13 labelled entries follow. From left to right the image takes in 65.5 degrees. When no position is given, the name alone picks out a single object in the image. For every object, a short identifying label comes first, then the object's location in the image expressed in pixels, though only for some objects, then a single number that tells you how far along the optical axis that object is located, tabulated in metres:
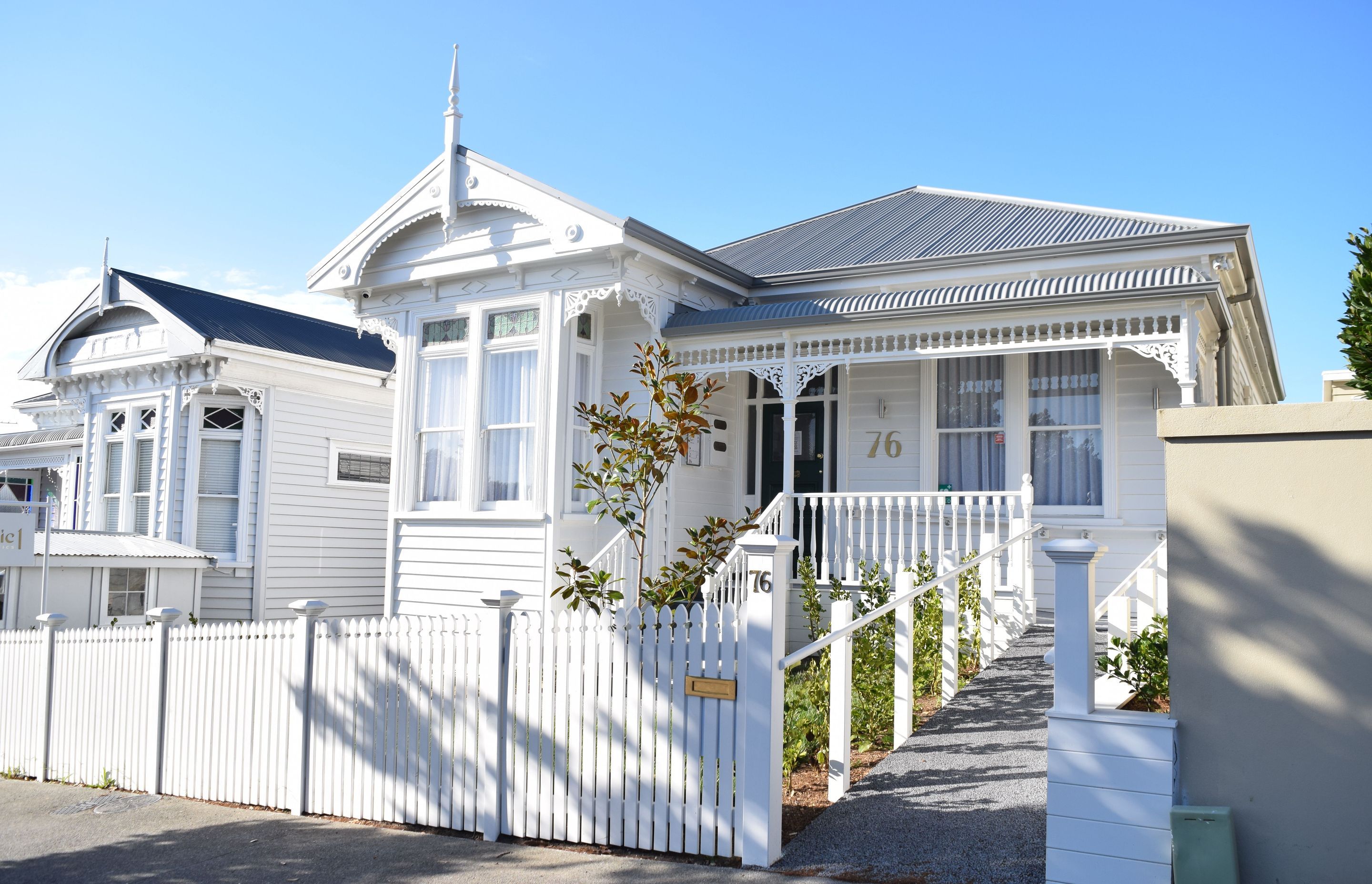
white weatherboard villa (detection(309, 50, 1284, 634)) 10.88
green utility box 3.88
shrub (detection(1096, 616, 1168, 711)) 5.23
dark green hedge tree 5.26
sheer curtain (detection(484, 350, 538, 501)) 11.80
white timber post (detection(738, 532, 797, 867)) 5.32
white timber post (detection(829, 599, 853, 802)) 6.14
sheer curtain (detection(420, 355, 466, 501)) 12.40
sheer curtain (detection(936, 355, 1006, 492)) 11.99
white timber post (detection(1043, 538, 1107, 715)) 4.27
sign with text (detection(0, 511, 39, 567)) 9.68
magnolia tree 8.09
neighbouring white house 15.20
